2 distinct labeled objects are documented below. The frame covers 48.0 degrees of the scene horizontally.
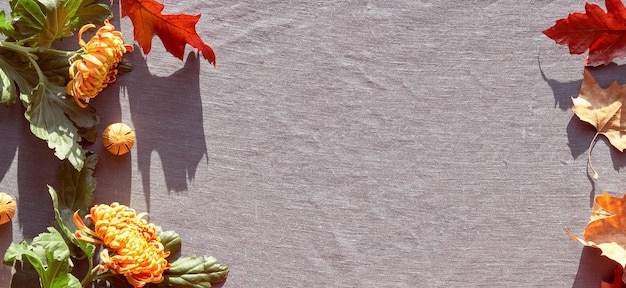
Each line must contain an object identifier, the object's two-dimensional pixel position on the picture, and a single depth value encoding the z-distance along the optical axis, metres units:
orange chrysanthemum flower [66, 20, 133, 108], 0.76
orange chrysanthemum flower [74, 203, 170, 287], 0.75
